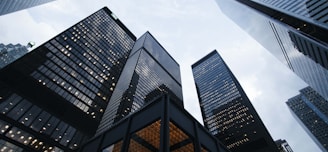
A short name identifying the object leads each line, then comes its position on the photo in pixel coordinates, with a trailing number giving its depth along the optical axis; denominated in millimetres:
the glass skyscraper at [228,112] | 109188
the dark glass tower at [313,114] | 145125
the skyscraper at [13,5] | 52691
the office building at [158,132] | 12859
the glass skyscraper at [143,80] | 89938
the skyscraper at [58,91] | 57000
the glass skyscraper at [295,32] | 42125
